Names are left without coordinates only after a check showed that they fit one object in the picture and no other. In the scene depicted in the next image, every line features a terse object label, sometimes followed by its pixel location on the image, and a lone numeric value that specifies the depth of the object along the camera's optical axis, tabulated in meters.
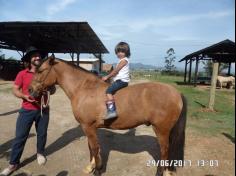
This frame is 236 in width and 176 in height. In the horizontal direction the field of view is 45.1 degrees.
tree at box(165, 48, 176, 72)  84.94
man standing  4.54
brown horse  4.16
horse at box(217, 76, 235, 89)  23.39
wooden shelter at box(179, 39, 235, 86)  24.08
